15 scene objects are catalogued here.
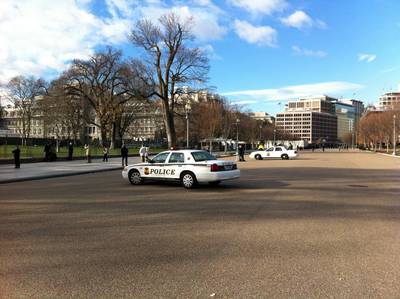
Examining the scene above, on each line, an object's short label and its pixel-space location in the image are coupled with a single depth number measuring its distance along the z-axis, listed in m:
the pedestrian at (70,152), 39.94
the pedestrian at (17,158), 28.79
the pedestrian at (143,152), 34.62
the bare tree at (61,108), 69.06
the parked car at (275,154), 48.31
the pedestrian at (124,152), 32.62
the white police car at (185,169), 15.99
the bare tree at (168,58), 55.88
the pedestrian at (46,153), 36.72
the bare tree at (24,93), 94.19
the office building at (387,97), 153.73
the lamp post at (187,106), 57.31
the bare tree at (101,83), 69.44
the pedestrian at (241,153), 44.06
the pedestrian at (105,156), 40.18
